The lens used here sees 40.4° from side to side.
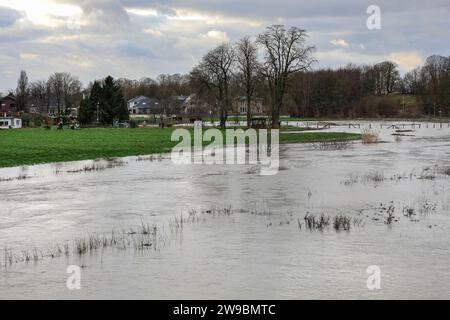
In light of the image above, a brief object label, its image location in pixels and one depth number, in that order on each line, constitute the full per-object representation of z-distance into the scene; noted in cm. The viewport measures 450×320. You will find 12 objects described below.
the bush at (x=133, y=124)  10034
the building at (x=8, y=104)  14262
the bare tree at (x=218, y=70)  9756
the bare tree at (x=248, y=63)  9600
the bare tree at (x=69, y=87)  17988
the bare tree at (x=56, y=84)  18548
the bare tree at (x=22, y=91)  15411
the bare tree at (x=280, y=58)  9088
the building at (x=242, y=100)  11781
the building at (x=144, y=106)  19680
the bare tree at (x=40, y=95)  18588
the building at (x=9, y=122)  10231
